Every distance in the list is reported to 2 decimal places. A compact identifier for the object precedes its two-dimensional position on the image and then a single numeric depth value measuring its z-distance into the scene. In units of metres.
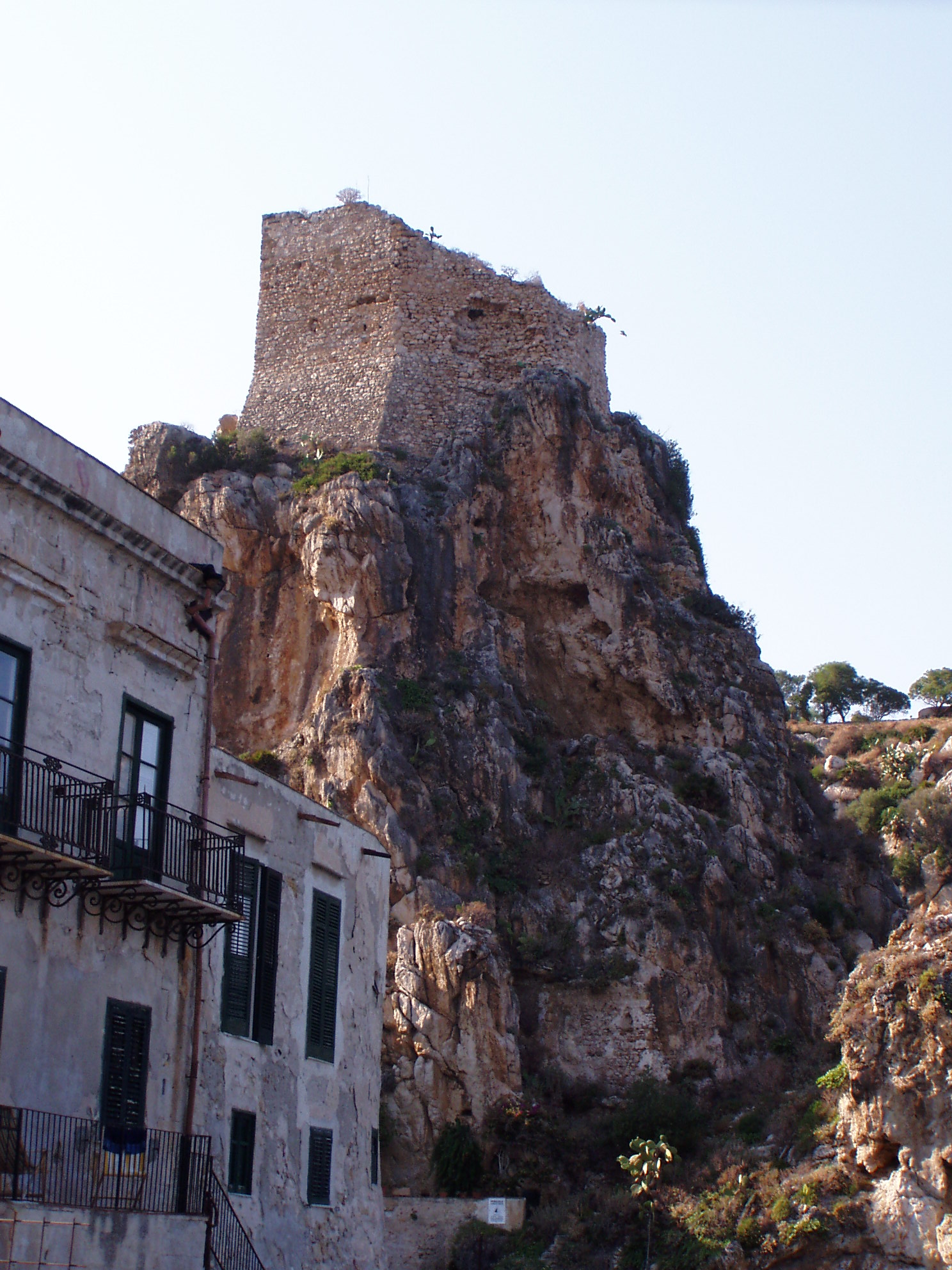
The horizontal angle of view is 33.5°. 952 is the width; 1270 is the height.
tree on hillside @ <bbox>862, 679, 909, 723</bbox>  82.62
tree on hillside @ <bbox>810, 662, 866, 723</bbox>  83.94
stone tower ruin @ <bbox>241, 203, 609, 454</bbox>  44.34
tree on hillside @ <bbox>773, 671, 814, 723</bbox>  84.27
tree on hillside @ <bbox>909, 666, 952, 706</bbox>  80.56
